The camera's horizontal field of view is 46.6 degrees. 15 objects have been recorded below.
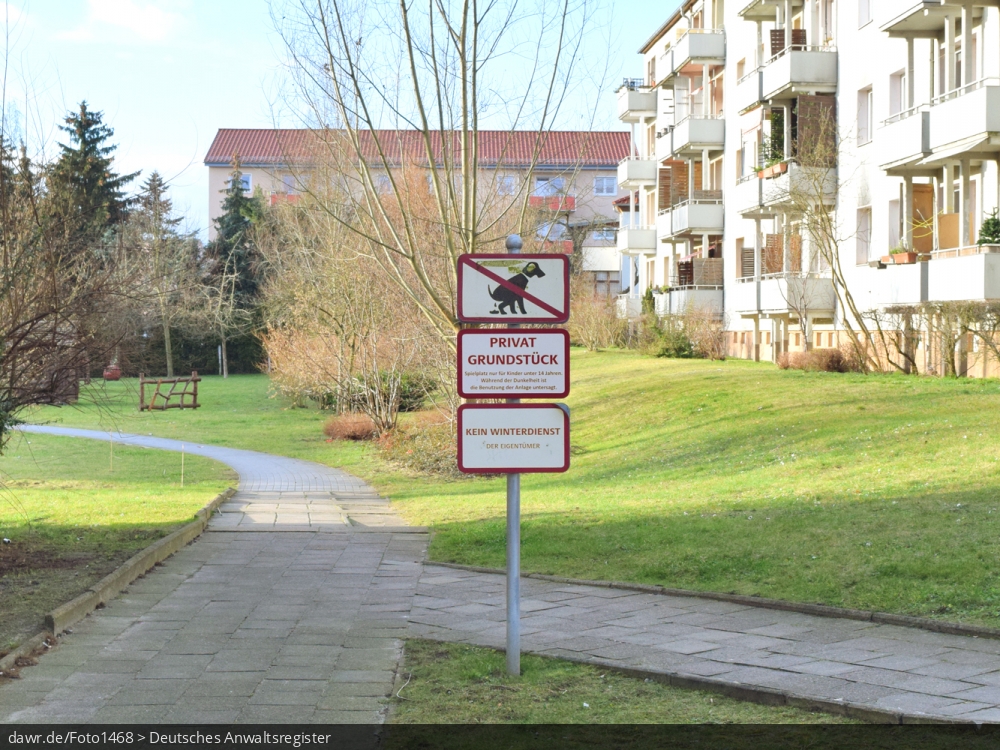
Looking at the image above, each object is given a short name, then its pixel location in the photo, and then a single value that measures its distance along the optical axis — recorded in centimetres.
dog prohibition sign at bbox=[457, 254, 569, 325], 672
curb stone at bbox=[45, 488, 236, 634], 797
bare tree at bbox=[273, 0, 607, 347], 1608
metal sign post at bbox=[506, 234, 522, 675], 679
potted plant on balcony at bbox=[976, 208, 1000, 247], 2236
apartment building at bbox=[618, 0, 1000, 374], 2431
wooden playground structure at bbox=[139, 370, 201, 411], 4297
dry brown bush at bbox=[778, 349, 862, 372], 2747
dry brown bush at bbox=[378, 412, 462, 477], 2161
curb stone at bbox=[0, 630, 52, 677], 686
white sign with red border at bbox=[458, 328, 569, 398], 677
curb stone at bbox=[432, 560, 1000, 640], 726
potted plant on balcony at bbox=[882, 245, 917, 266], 2548
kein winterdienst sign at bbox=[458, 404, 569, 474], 675
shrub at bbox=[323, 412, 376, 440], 3002
